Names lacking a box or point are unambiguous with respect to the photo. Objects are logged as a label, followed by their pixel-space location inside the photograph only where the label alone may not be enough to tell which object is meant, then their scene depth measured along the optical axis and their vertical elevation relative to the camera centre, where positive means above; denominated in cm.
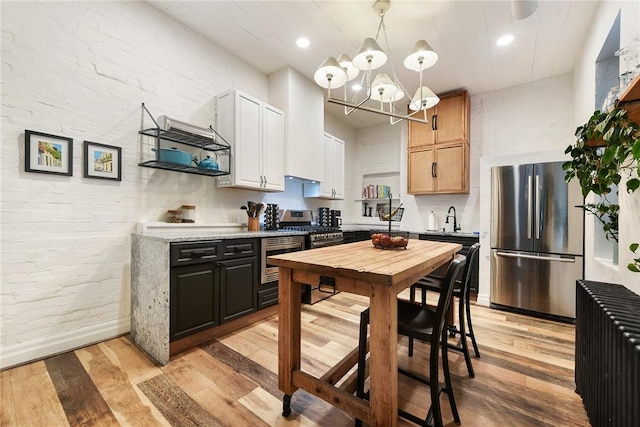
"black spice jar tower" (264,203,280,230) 364 -6
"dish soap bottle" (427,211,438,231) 451 -17
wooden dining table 122 -49
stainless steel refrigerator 290 -30
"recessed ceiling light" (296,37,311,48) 308 +203
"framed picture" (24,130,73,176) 199 +47
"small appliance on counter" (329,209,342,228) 471 -9
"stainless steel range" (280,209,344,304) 336 -30
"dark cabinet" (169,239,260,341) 213 -64
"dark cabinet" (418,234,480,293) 372 -40
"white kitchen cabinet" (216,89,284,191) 307 +91
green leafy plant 115 +31
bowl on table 197 -22
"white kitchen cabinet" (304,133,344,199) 450 +70
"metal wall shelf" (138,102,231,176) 254 +76
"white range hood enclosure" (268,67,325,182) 369 +139
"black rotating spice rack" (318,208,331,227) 471 -8
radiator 88 -58
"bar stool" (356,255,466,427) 131 -65
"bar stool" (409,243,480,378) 184 -64
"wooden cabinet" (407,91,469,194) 412 +103
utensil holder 340 -13
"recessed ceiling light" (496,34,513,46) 296 +198
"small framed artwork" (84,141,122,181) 226 +46
